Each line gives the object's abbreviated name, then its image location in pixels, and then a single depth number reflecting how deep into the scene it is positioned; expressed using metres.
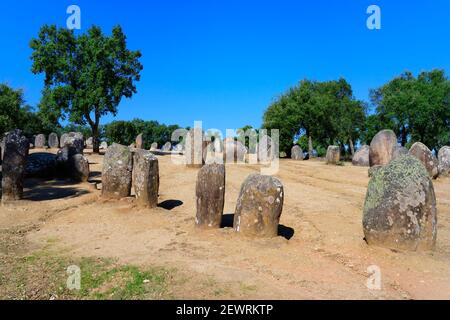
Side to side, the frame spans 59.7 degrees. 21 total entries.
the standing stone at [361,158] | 30.00
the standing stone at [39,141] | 39.91
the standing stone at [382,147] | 23.12
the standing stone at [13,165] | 13.53
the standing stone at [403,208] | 8.23
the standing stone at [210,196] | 10.21
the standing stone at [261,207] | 9.27
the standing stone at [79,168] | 17.83
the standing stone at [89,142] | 58.05
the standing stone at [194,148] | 22.97
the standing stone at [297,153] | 40.09
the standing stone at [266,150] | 31.32
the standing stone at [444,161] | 23.08
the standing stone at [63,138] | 39.87
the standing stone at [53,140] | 41.88
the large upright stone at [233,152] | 29.06
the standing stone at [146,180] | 12.70
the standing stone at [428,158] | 21.11
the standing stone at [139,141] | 38.12
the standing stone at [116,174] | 13.83
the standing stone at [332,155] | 31.17
